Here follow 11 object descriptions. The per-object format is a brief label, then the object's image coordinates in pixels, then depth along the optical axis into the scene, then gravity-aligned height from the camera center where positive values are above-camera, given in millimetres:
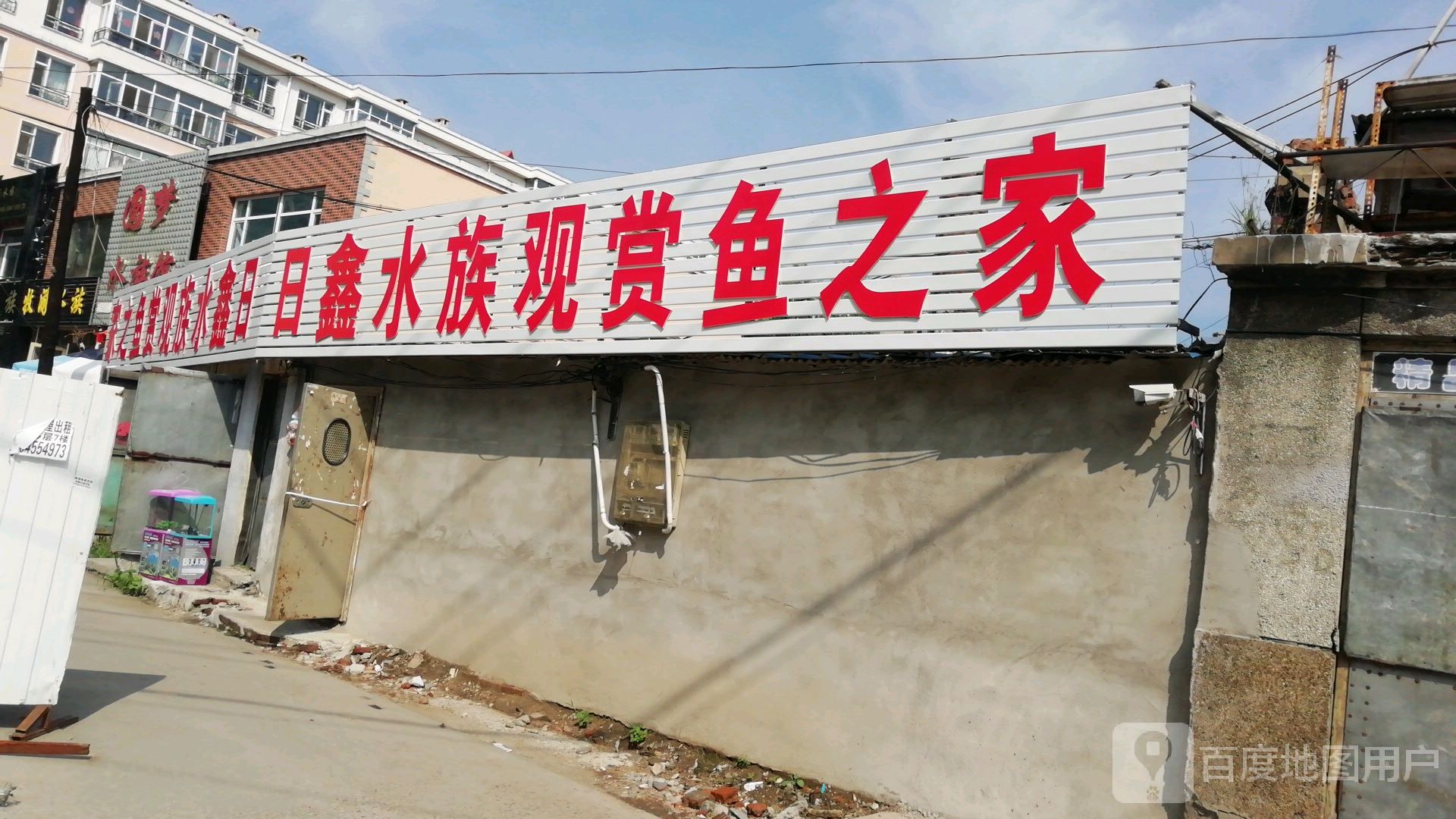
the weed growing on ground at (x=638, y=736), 7938 -1753
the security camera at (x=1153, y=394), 5586 +1030
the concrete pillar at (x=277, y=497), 12734 -404
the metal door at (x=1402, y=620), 4898 -42
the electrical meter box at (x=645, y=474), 8227 +331
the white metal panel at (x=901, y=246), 5703 +2012
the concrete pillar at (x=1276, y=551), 5105 +231
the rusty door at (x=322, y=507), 10508 -370
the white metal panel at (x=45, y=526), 5844 -523
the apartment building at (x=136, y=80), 35438 +14038
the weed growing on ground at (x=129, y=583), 13000 -1760
